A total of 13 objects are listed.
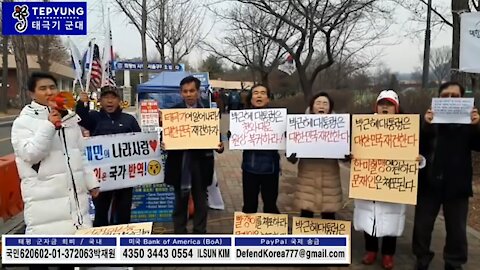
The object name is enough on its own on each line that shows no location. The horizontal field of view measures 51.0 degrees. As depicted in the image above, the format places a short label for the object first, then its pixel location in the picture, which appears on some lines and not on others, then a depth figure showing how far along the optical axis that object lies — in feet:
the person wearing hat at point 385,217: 15.64
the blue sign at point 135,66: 78.64
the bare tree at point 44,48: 150.59
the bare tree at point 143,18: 71.20
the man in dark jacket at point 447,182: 14.56
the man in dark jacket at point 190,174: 17.37
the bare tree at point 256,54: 97.76
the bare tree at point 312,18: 55.98
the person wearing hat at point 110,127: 16.38
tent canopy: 33.99
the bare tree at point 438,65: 188.67
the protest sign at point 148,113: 27.24
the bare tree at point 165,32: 81.80
